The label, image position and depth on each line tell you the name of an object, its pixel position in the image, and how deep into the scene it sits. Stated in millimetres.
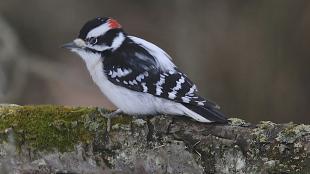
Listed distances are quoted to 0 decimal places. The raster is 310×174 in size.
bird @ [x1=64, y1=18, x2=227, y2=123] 7473
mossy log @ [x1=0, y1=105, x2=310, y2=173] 6395
